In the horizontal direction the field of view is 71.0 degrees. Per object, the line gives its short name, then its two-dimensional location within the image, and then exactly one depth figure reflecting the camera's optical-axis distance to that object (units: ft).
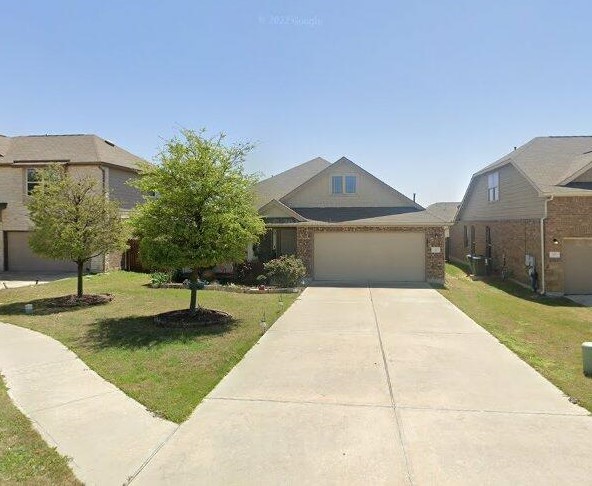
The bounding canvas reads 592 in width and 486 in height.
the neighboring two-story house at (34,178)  68.69
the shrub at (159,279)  57.16
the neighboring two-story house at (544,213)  54.34
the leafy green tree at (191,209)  34.47
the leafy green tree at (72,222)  42.98
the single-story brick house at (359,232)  60.18
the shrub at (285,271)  53.98
